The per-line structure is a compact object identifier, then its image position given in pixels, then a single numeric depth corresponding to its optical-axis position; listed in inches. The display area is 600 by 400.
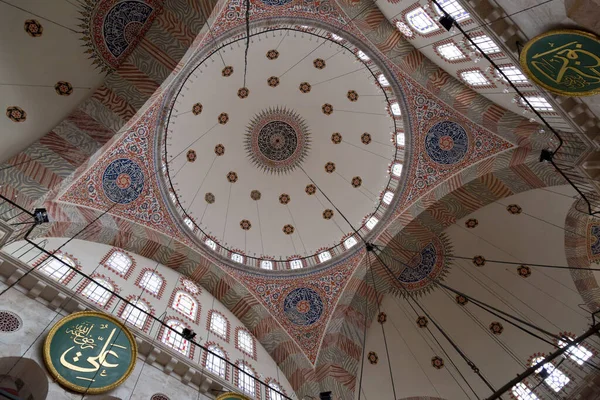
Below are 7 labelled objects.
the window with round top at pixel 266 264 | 436.5
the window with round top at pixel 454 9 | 258.1
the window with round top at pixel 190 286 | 378.9
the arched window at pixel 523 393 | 339.9
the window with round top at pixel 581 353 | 330.3
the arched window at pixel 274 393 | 339.7
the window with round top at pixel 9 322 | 208.2
